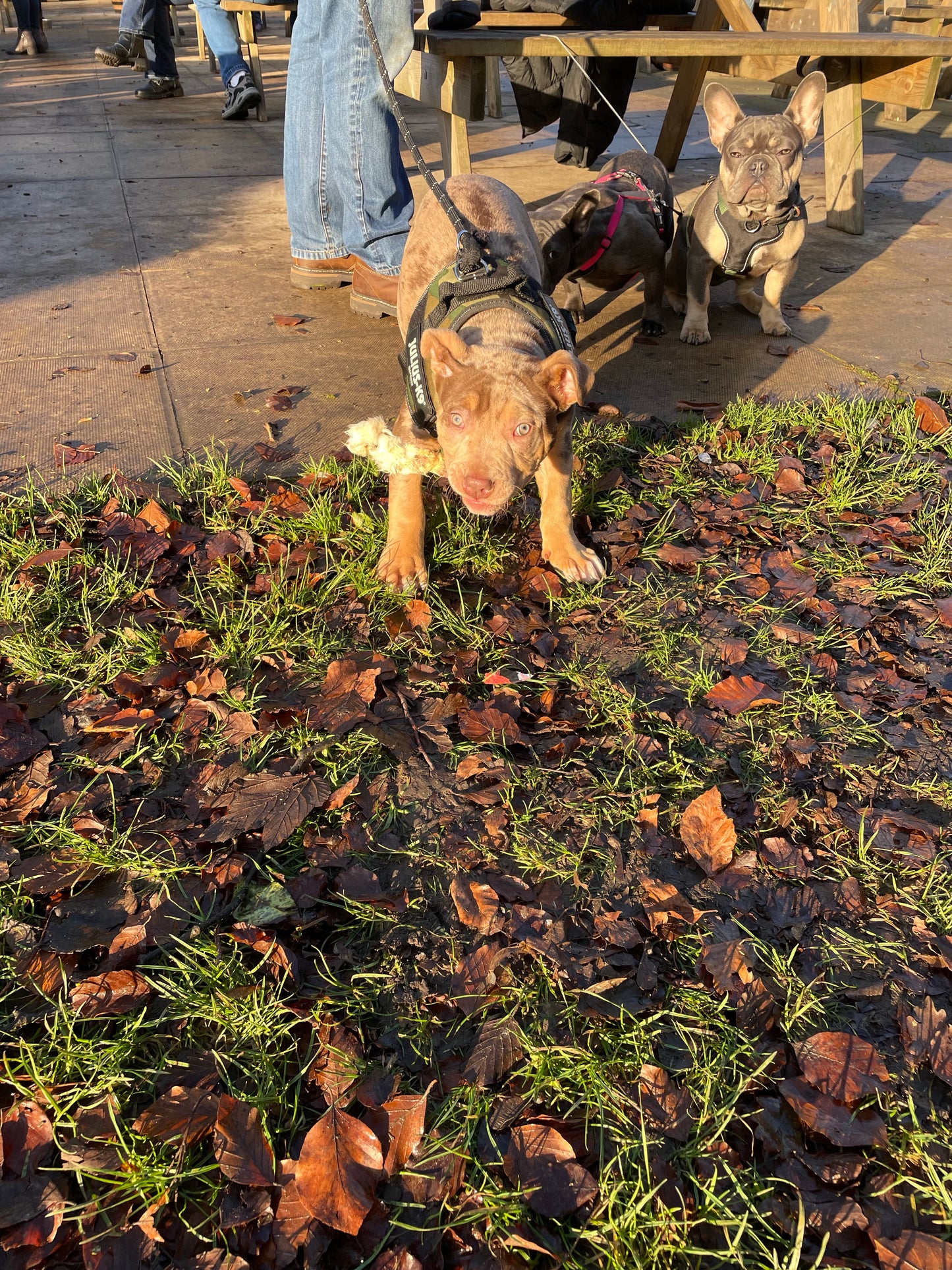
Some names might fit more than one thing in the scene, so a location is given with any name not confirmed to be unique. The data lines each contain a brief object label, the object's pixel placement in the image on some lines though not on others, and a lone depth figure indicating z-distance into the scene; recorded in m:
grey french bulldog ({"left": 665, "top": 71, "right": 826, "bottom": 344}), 1.69
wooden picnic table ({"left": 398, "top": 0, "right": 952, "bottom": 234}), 1.85
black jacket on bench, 2.65
